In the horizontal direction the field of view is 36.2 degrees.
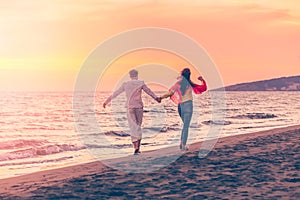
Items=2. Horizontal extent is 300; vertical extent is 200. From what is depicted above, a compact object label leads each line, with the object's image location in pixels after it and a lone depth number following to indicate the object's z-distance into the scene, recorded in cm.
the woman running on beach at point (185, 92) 1343
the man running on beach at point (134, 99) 1322
